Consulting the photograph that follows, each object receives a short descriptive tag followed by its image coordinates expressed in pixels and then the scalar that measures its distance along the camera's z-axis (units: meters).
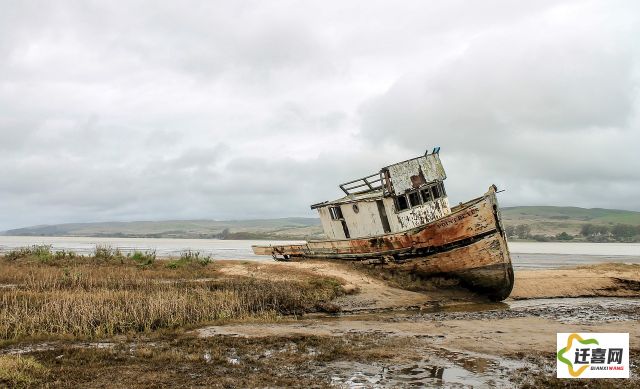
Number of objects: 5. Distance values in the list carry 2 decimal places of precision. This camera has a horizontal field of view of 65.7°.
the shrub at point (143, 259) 24.39
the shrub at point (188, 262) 23.95
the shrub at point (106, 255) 25.73
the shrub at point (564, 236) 115.71
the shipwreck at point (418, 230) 20.72
